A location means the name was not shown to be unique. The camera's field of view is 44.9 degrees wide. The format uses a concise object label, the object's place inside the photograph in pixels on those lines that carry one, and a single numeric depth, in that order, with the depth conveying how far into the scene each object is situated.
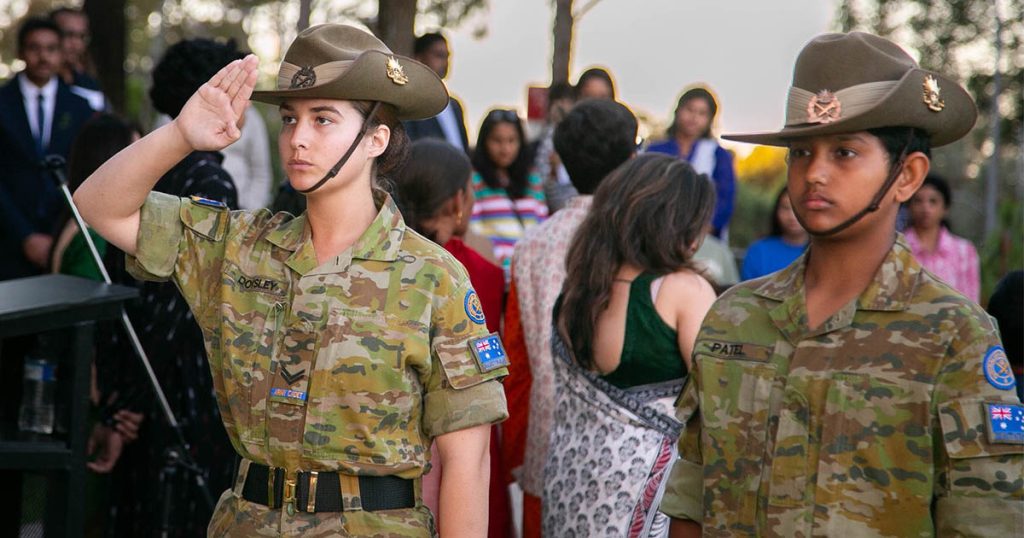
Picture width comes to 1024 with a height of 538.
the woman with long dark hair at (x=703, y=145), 8.05
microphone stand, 4.16
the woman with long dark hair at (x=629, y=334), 4.06
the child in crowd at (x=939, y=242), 7.80
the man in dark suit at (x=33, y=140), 7.14
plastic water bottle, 4.36
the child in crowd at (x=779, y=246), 7.55
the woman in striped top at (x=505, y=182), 6.93
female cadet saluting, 2.85
